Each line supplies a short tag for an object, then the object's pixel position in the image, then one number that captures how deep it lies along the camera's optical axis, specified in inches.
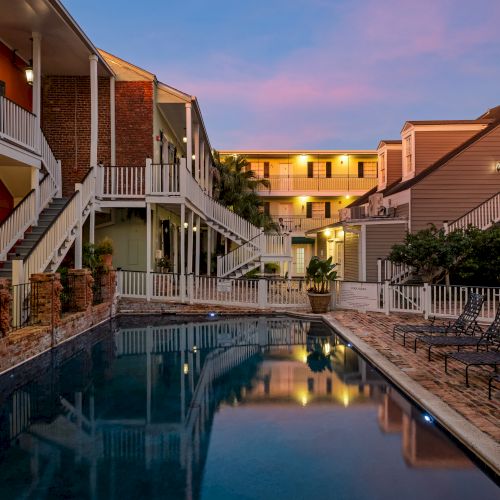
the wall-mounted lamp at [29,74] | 522.3
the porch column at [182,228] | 616.9
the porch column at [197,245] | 757.9
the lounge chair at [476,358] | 263.7
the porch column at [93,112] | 586.6
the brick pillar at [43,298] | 389.7
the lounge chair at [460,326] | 380.5
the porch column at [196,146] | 812.7
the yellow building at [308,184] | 1261.1
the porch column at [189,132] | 685.3
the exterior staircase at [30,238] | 432.7
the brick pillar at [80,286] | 475.5
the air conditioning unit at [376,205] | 783.1
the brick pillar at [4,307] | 311.1
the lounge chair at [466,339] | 323.9
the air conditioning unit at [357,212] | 882.5
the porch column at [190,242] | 720.8
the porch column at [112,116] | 682.2
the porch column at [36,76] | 498.6
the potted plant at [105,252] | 574.6
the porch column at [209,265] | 834.2
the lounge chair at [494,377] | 228.6
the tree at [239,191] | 1111.6
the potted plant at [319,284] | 599.2
